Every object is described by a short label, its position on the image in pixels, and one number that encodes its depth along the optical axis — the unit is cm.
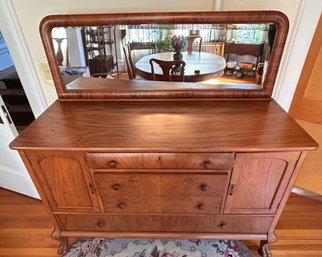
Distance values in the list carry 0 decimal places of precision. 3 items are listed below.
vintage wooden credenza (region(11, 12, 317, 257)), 93
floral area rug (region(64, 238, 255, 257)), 135
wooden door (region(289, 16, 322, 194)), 123
